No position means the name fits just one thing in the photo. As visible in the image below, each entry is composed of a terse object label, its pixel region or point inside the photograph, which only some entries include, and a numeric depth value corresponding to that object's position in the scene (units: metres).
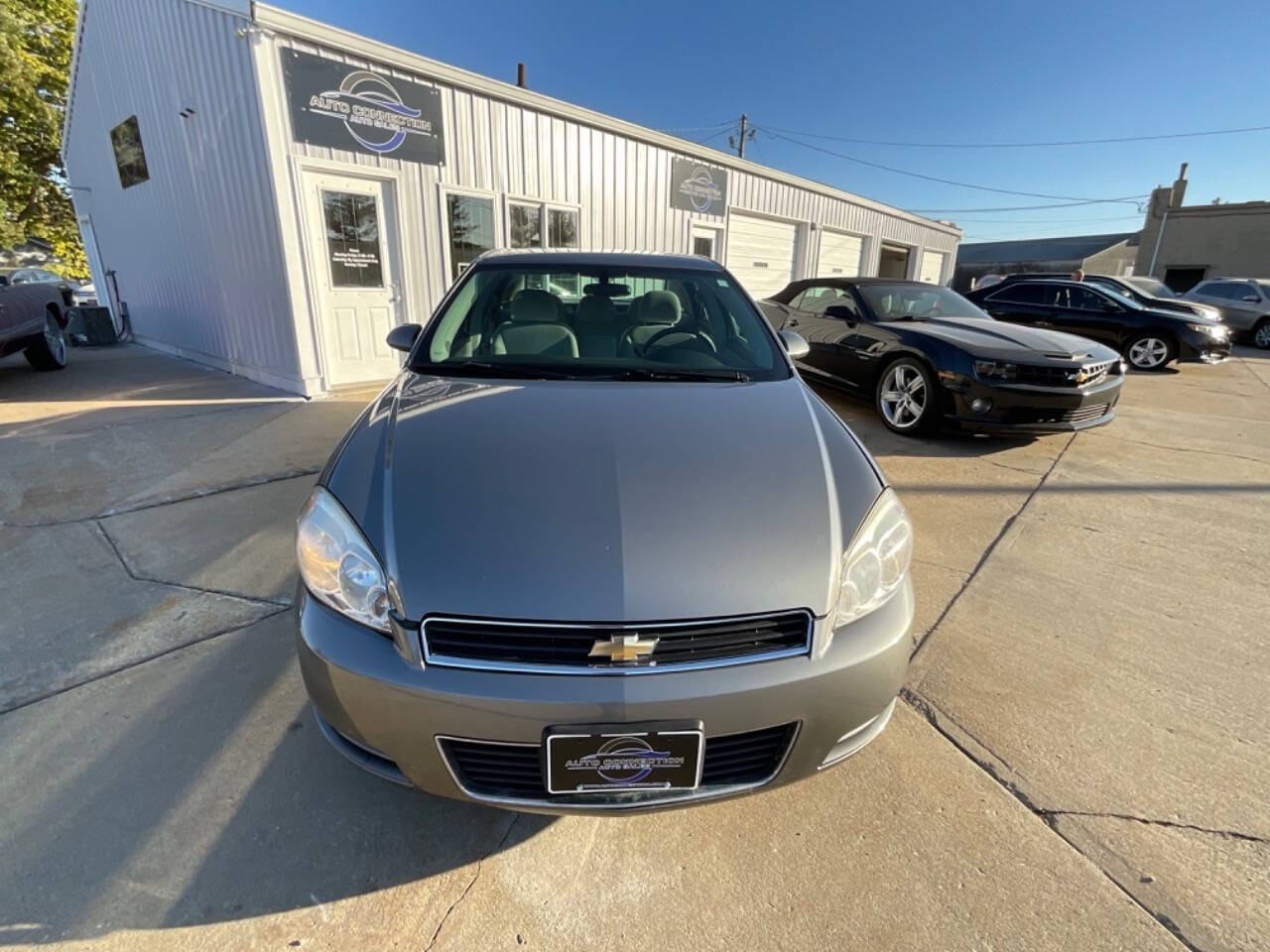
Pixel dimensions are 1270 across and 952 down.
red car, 6.19
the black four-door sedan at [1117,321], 9.02
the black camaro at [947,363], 4.50
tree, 15.66
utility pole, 29.48
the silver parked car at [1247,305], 13.87
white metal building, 5.73
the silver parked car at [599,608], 1.21
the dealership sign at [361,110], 5.64
